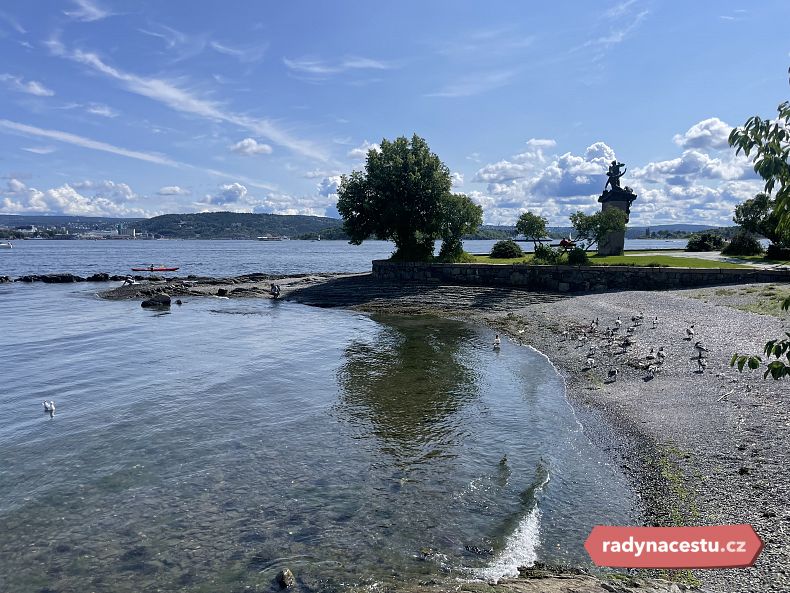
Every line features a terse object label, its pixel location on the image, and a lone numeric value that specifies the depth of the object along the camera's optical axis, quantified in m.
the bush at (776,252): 43.55
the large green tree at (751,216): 54.03
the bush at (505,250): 55.31
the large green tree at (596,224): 45.41
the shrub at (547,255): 44.33
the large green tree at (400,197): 50.50
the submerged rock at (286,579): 7.65
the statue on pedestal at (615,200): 52.03
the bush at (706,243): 62.44
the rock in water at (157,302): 41.82
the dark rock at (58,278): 60.84
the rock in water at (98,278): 62.35
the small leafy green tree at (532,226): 49.03
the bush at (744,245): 50.34
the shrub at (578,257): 42.53
